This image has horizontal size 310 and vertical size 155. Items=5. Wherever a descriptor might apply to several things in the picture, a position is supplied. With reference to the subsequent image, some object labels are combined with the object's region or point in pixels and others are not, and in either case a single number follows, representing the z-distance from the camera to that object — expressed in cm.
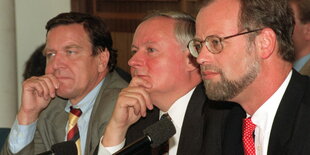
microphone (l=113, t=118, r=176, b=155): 187
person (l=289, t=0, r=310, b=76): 442
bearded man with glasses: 229
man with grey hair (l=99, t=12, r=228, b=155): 274
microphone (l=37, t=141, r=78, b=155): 199
